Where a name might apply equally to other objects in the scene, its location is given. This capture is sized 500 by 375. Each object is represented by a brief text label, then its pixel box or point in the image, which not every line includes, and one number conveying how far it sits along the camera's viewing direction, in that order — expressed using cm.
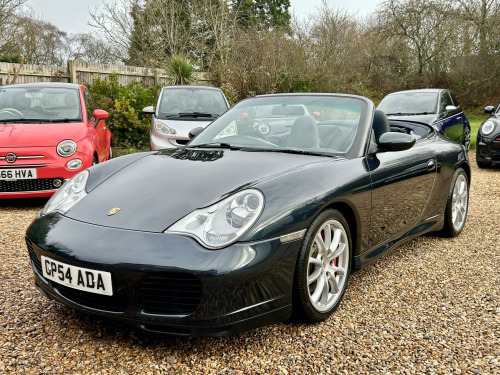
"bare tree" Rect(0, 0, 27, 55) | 1700
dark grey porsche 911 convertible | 213
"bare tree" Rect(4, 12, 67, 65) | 1955
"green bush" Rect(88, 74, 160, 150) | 1030
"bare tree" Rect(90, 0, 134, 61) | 2070
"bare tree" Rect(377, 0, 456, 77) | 2364
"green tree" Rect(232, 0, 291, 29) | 3206
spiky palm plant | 1334
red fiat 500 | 536
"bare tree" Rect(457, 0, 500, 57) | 2205
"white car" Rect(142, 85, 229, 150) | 787
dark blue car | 916
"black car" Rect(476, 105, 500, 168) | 885
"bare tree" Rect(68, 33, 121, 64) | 3043
